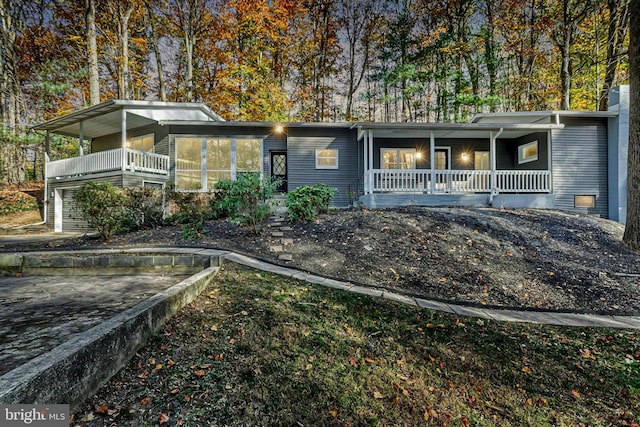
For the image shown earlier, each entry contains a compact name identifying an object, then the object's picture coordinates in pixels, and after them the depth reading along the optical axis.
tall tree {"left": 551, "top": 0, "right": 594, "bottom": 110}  15.40
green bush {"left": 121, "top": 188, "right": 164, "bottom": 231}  7.71
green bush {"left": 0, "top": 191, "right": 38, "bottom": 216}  12.91
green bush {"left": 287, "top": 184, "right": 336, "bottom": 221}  7.57
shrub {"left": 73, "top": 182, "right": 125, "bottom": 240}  6.25
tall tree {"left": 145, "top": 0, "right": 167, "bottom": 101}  19.11
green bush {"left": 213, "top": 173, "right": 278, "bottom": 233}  6.45
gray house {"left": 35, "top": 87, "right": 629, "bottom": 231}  10.97
